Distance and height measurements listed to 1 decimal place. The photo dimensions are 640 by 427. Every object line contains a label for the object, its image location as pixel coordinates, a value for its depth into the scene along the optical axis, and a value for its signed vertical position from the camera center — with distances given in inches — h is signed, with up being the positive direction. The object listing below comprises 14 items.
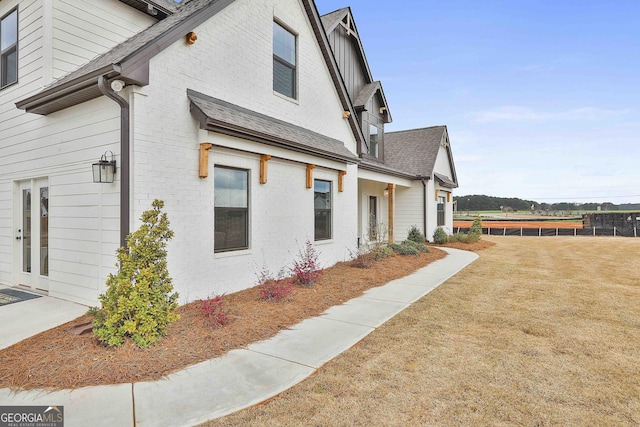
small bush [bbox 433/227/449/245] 676.1 -51.0
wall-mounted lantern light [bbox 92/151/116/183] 199.2 +24.4
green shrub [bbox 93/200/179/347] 148.8 -39.1
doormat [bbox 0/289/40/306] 234.7 -63.3
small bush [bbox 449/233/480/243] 680.5 -53.5
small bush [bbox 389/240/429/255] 483.5 -54.3
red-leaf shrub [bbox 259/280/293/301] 241.3 -59.5
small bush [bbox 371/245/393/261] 423.2 -53.8
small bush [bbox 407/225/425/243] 606.7 -44.3
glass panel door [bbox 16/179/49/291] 256.1 -17.9
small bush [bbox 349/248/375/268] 382.6 -57.5
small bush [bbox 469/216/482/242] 710.3 -34.6
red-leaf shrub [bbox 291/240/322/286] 289.9 -52.6
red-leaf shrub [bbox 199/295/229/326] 184.9 -58.7
